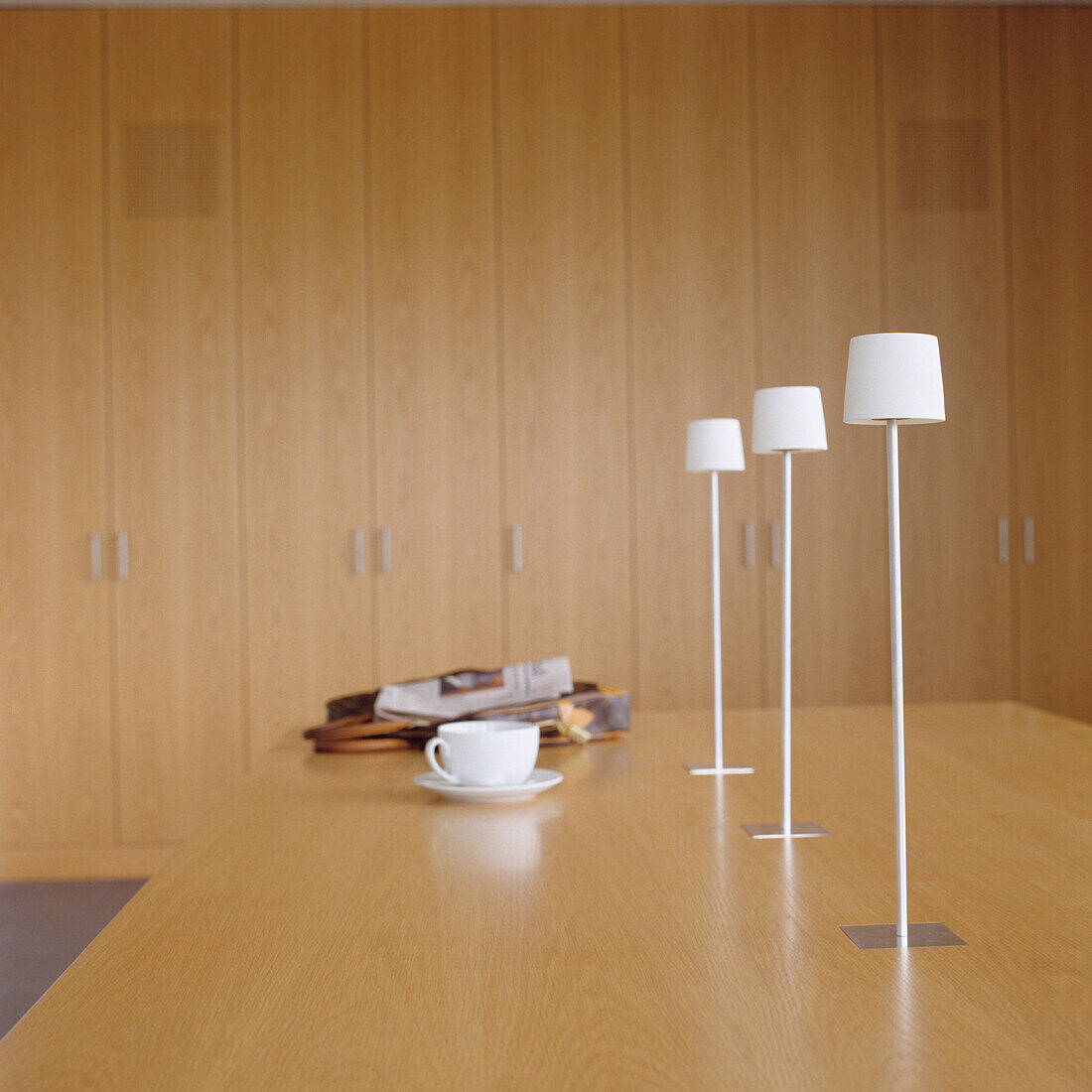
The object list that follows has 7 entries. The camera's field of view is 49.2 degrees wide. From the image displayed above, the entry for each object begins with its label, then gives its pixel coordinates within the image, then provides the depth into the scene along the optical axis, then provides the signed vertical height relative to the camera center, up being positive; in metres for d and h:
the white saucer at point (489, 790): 1.35 -0.28
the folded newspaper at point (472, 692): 1.79 -0.23
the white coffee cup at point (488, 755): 1.37 -0.25
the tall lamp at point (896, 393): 0.93 +0.11
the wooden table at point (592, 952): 0.68 -0.30
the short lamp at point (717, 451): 1.62 +0.12
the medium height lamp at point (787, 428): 1.32 +0.12
